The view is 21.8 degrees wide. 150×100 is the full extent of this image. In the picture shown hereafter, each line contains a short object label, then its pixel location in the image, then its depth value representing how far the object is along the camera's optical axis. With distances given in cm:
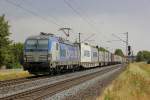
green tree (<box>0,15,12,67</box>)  7100
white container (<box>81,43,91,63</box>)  5232
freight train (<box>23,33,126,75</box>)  3166
